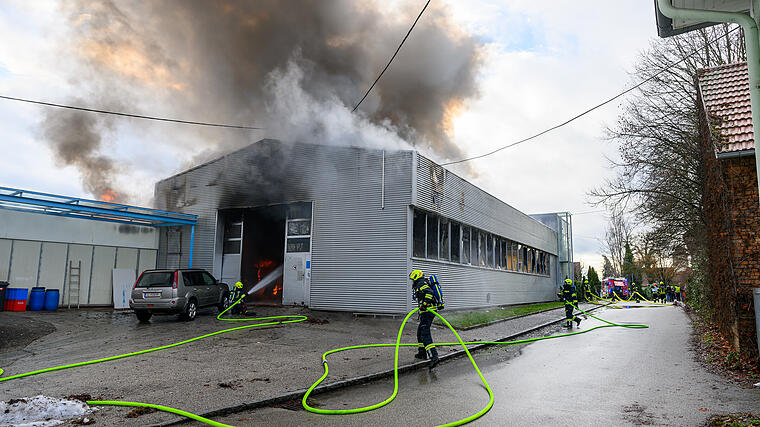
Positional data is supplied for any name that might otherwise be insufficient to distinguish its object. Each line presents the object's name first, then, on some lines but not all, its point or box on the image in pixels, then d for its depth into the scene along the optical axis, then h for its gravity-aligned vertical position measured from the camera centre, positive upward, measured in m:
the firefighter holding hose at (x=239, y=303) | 15.73 -0.80
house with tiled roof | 8.83 +1.71
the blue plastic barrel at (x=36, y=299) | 16.60 -0.86
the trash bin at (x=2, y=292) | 15.70 -0.61
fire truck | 39.71 -0.36
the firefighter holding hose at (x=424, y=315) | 9.31 -0.65
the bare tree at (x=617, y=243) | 59.98 +5.04
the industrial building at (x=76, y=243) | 16.45 +1.14
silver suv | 14.05 -0.54
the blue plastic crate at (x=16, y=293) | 16.09 -0.65
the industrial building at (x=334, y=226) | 15.56 +1.91
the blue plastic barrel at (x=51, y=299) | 16.92 -0.87
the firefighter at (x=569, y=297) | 15.98 -0.46
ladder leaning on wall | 18.12 -0.18
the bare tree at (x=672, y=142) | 17.77 +5.25
